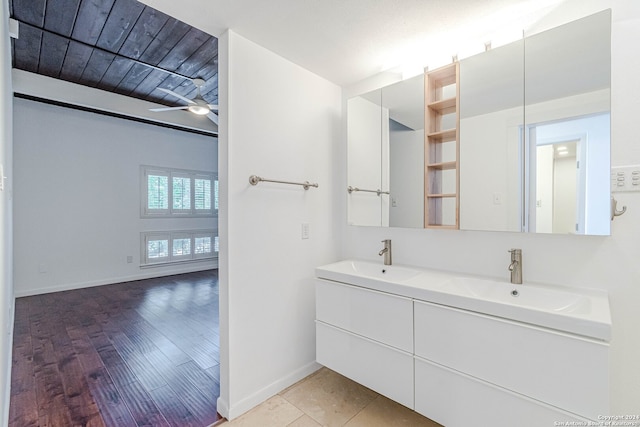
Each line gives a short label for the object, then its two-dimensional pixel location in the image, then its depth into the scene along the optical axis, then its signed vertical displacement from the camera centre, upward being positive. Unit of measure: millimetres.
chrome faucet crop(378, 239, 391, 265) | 2119 -286
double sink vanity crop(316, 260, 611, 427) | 1082 -614
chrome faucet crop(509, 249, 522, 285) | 1524 -282
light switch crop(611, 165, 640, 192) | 1271 +163
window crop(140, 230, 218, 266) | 5312 -660
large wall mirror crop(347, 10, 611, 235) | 1338 +428
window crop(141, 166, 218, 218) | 5309 +400
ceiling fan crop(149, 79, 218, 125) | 3495 +1336
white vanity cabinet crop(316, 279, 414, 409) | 1566 -748
